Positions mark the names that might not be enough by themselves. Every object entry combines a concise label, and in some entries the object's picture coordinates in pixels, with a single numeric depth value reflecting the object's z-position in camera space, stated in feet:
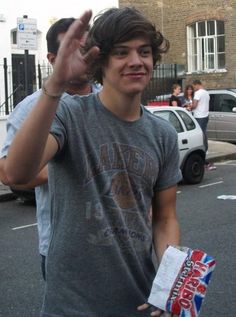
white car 37.40
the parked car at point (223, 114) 58.54
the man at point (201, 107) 48.01
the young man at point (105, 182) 6.59
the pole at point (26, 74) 43.49
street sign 41.01
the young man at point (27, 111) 8.23
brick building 86.58
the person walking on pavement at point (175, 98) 51.67
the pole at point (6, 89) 44.70
